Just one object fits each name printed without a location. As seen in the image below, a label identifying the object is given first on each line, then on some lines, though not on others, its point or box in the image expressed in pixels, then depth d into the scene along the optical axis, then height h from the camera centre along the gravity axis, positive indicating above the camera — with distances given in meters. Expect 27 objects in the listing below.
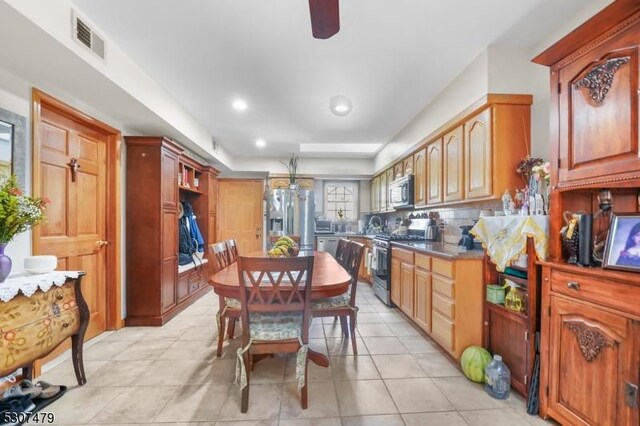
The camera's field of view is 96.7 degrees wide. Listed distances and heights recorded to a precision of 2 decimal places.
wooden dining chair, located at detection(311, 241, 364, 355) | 2.29 -0.75
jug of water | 1.85 -1.09
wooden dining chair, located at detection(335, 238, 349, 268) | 2.98 -0.43
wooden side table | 1.50 -0.64
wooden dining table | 1.79 -0.45
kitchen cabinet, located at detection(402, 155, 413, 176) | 4.00 +0.70
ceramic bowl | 1.78 -0.32
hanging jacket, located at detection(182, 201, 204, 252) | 4.25 -0.16
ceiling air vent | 1.75 +1.15
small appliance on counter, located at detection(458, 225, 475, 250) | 2.77 -0.25
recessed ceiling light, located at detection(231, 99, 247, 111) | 3.22 +1.27
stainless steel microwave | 3.89 +0.31
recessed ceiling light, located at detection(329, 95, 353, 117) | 3.08 +1.21
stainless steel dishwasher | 5.61 -0.58
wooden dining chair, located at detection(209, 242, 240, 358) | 2.20 -0.74
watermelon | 2.01 -1.06
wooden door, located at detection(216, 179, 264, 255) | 6.32 +0.04
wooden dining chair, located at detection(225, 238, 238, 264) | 3.07 -0.40
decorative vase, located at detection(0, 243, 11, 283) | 1.56 -0.29
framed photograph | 1.25 -0.13
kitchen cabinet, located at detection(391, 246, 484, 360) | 2.21 -0.73
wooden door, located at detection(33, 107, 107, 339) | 2.27 +0.11
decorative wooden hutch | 1.23 +0.05
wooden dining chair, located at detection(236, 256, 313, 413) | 1.67 -0.57
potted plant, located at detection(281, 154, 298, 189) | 5.82 +0.94
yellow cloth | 1.65 -0.13
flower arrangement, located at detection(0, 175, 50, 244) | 1.56 +0.01
